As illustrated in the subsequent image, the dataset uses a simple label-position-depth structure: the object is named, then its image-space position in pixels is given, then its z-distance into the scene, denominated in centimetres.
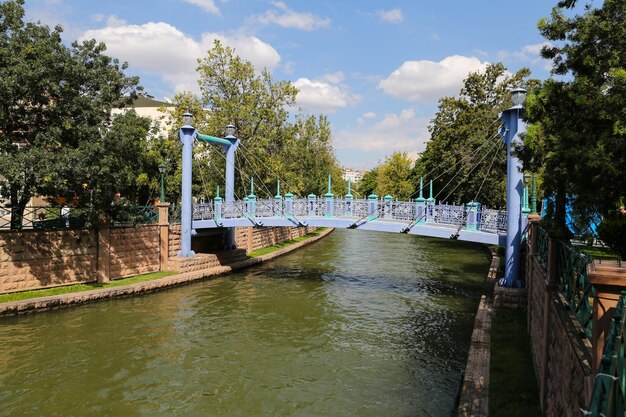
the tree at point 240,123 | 2792
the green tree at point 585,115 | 666
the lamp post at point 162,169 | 1922
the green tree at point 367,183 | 8625
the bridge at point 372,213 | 1397
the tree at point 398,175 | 5144
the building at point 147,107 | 5088
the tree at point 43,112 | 1338
